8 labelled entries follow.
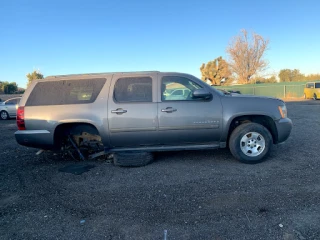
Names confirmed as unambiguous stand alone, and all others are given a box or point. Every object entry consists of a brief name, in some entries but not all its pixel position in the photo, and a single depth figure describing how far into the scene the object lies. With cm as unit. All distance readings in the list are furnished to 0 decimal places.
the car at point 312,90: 2253
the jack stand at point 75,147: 464
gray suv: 424
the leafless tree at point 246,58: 4041
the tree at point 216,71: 4499
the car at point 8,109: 1432
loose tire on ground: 438
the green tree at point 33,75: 3822
